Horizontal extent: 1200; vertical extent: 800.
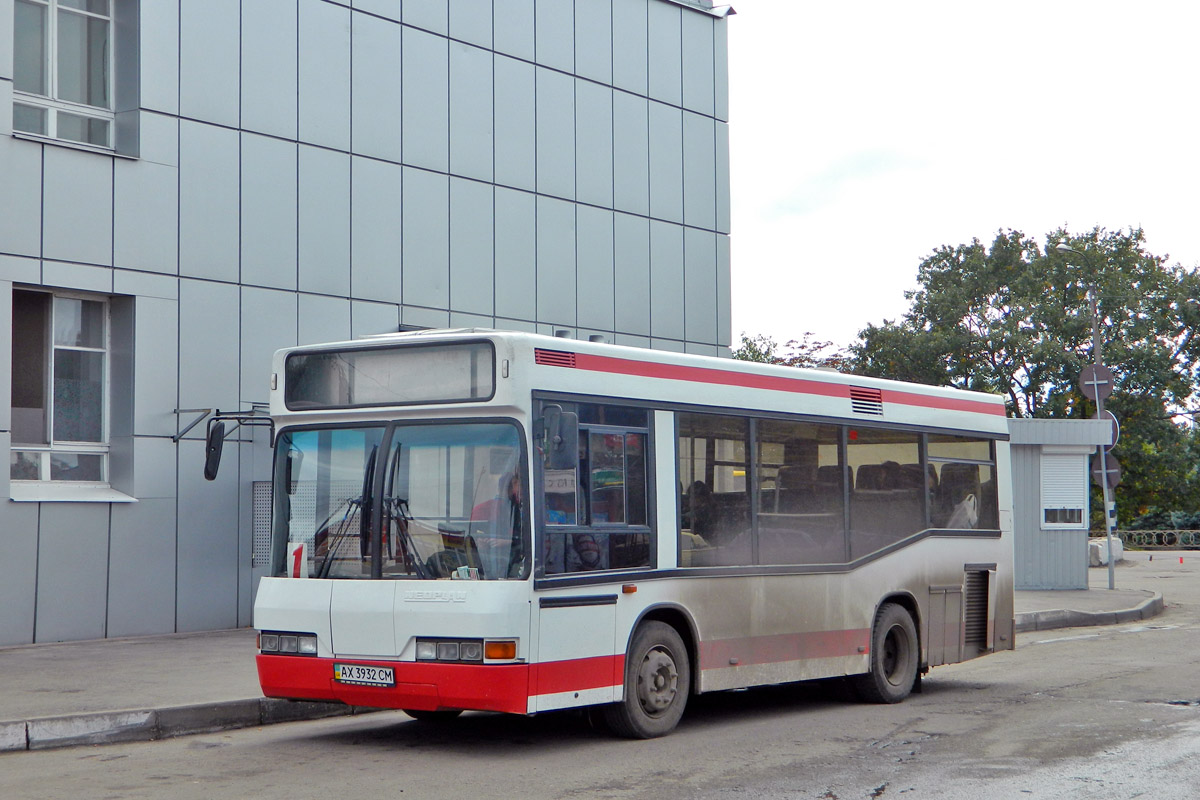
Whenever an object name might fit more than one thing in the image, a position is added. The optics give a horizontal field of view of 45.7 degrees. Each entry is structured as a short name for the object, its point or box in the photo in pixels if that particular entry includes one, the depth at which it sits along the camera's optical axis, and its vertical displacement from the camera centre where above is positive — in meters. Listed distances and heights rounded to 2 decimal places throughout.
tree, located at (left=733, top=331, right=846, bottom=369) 65.06 +6.68
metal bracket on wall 17.48 +0.97
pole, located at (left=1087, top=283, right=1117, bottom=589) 26.17 +0.15
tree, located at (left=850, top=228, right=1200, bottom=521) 60.62 +6.65
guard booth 26.53 -0.01
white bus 8.82 -0.24
